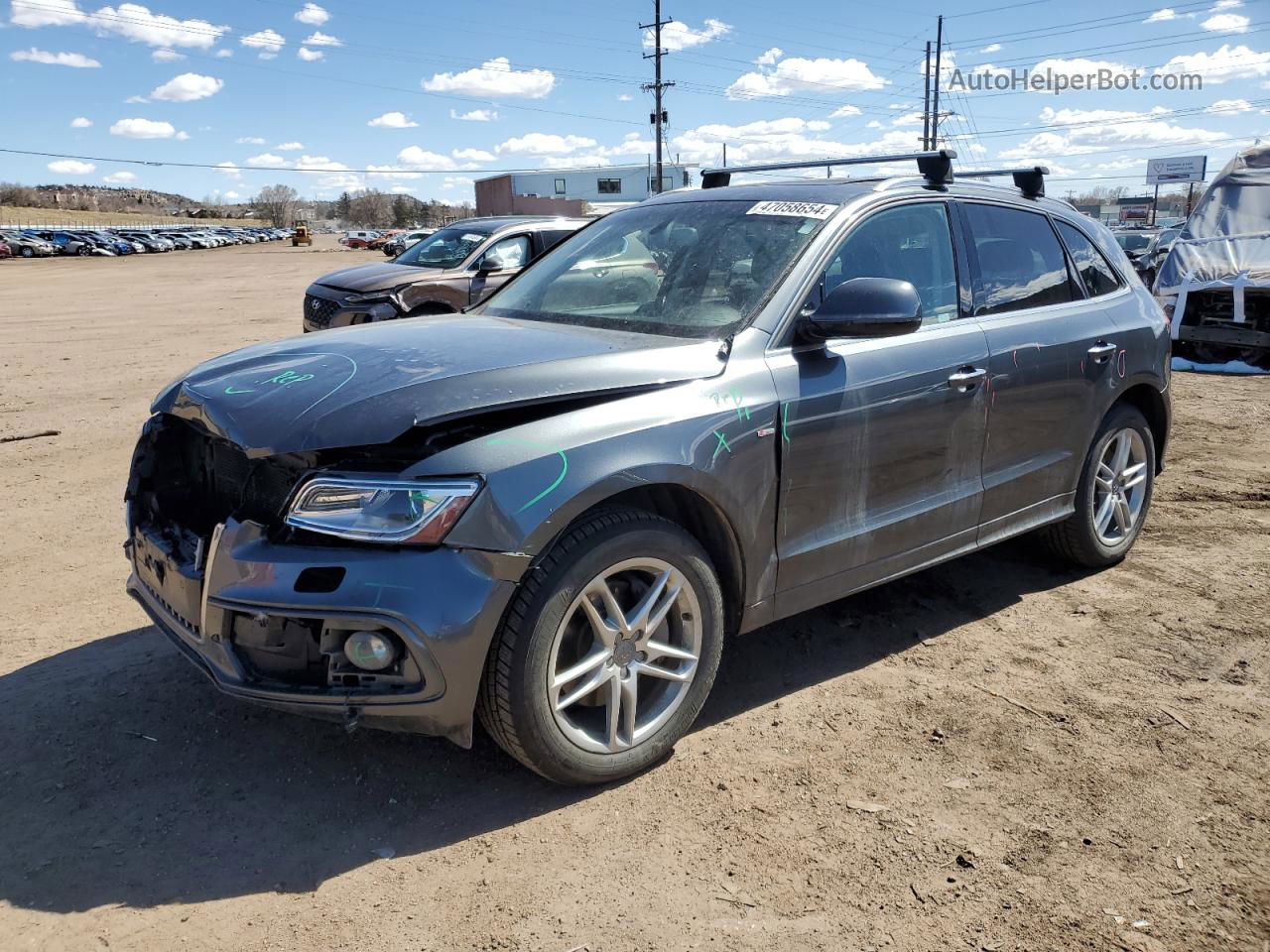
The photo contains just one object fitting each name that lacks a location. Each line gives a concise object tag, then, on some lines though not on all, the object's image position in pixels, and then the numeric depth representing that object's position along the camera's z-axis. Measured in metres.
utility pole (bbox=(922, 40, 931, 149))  55.67
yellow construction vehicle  87.00
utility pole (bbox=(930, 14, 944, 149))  55.44
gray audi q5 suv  2.71
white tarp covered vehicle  11.55
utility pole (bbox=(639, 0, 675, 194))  52.19
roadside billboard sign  92.81
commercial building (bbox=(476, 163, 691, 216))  78.81
